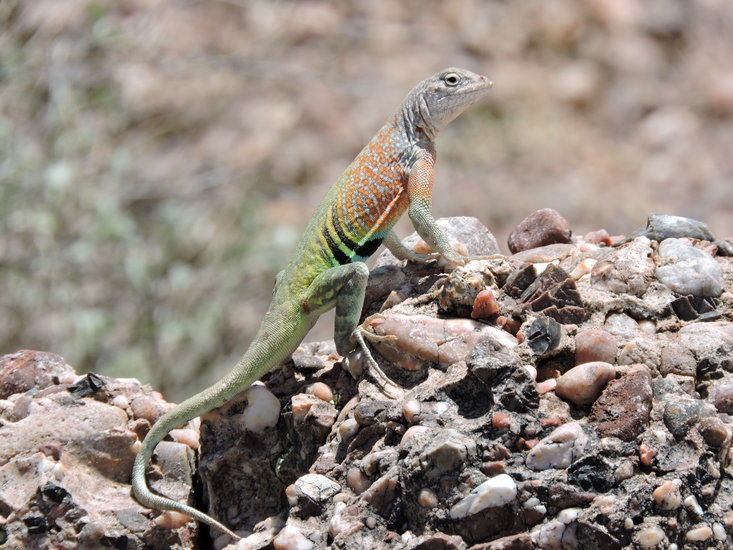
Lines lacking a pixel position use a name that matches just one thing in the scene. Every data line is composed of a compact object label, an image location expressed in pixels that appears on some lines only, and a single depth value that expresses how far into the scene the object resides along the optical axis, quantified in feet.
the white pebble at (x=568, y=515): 21.39
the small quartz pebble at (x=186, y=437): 28.81
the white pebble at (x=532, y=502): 21.79
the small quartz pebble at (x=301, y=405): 26.66
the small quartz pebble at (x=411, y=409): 23.97
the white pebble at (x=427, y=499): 22.29
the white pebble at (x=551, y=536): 21.31
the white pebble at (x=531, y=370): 24.21
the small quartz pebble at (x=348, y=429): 25.34
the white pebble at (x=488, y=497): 21.89
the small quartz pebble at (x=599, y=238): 32.20
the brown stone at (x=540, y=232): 32.60
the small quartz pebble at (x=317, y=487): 24.18
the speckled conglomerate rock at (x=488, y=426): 21.81
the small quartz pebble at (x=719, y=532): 21.48
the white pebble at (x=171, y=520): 26.02
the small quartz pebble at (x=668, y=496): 21.31
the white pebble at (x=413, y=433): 23.26
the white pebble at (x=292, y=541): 23.29
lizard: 27.25
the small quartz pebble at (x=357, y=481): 23.91
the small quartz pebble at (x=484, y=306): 26.61
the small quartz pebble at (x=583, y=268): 28.50
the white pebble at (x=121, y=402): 27.89
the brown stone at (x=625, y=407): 22.65
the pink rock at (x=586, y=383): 23.80
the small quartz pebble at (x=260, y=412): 27.53
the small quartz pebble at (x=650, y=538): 20.88
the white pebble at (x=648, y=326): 26.18
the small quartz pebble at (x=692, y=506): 21.54
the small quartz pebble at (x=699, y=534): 21.38
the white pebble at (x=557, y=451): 22.33
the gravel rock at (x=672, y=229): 30.04
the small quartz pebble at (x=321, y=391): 27.40
